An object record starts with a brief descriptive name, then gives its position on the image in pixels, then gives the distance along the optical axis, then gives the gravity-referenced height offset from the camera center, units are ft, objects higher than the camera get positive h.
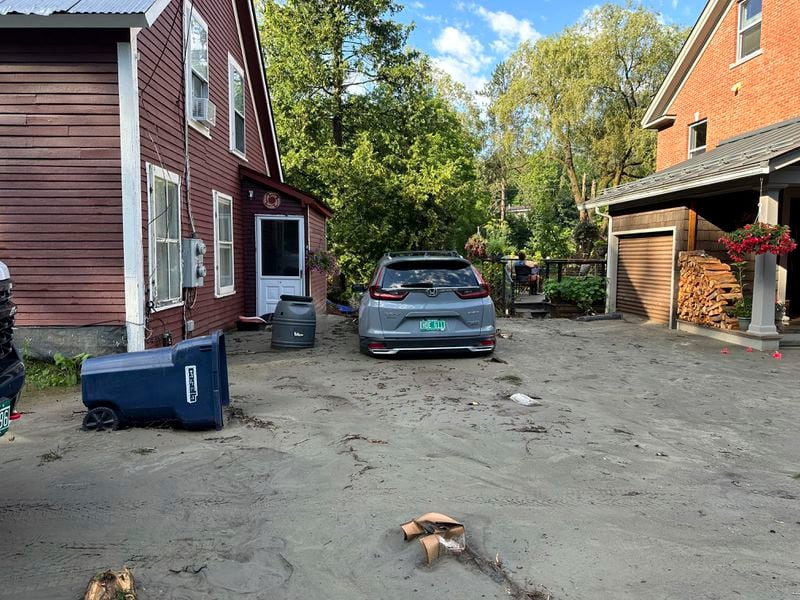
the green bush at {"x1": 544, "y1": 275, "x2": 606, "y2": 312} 50.16 -2.59
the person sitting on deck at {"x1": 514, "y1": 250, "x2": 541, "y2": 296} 68.39 -1.77
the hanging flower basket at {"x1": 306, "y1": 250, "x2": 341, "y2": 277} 43.72 -0.02
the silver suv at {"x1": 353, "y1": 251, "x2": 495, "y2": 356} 25.93 -2.14
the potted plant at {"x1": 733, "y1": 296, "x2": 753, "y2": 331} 32.91 -2.85
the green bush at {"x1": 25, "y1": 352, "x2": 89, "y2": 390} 21.63 -4.44
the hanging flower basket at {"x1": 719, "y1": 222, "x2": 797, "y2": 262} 29.50 +1.22
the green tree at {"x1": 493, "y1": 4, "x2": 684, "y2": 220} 90.17 +29.20
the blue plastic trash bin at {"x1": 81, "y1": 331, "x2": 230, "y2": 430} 15.46 -3.45
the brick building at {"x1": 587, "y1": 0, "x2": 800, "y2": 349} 31.14 +5.54
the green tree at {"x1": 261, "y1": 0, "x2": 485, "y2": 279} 69.62 +18.42
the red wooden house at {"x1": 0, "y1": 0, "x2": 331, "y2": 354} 23.04 +3.72
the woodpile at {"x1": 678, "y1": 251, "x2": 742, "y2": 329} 34.42 -1.68
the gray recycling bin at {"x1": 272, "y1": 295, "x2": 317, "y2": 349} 30.19 -3.38
